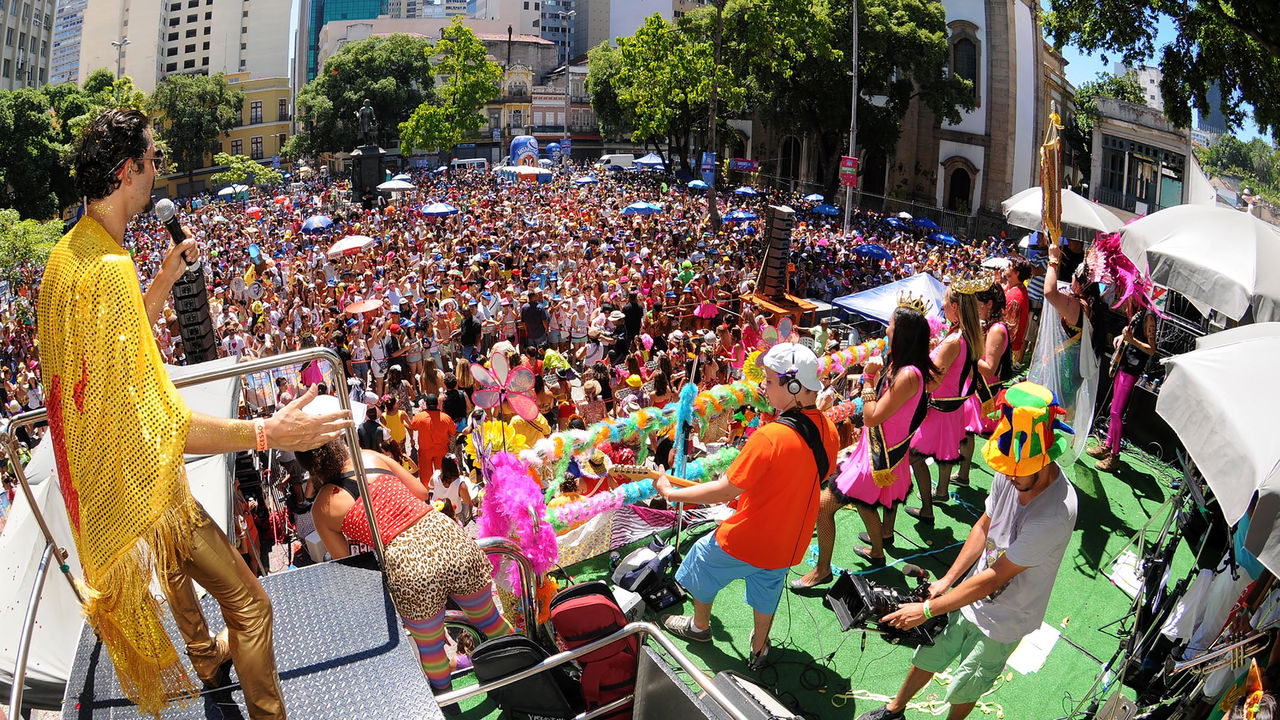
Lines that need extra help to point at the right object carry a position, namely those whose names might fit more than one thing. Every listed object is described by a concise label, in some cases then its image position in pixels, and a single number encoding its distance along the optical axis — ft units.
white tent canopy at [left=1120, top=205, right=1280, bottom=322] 18.43
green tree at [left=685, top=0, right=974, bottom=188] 111.55
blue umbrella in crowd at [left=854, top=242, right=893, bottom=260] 72.90
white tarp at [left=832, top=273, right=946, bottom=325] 36.83
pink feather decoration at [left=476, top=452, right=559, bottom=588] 14.90
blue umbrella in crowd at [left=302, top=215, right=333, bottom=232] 72.33
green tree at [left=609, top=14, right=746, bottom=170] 90.79
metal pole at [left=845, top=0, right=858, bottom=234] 87.85
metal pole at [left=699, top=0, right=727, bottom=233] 86.28
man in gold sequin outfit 7.60
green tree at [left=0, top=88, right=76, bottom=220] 122.11
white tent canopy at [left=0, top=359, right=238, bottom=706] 13.53
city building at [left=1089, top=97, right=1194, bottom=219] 105.40
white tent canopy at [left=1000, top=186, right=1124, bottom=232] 29.73
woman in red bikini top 11.44
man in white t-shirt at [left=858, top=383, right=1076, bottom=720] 11.24
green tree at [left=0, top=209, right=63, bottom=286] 73.77
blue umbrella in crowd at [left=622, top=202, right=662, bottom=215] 85.56
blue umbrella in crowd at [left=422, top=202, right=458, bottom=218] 78.96
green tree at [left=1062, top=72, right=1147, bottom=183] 120.26
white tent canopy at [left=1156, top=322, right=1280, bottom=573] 9.51
